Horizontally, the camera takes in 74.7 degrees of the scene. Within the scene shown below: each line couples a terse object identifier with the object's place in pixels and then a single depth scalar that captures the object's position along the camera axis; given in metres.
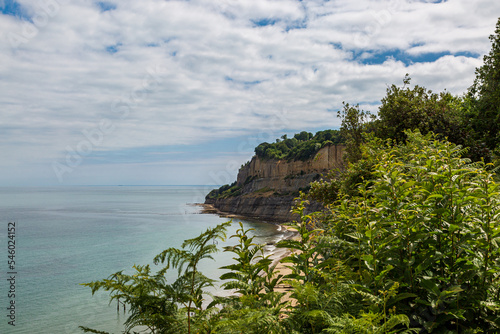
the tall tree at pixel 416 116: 13.24
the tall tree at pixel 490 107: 12.60
